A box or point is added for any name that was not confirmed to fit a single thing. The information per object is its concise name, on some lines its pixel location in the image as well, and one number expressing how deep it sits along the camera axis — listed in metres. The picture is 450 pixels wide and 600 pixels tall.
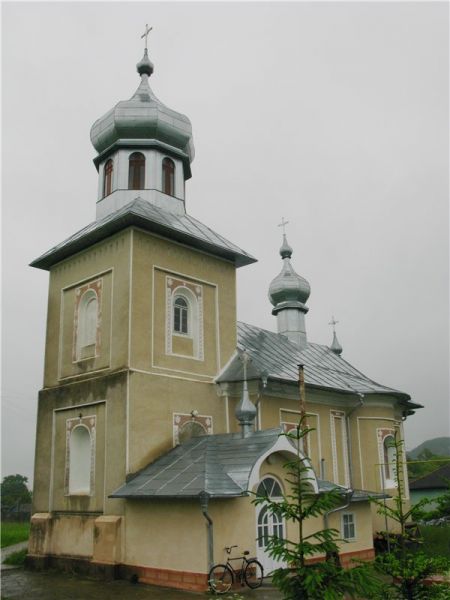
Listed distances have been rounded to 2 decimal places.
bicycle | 10.98
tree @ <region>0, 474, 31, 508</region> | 34.50
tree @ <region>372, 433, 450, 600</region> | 6.57
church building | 12.12
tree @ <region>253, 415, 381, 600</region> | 6.04
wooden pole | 8.09
